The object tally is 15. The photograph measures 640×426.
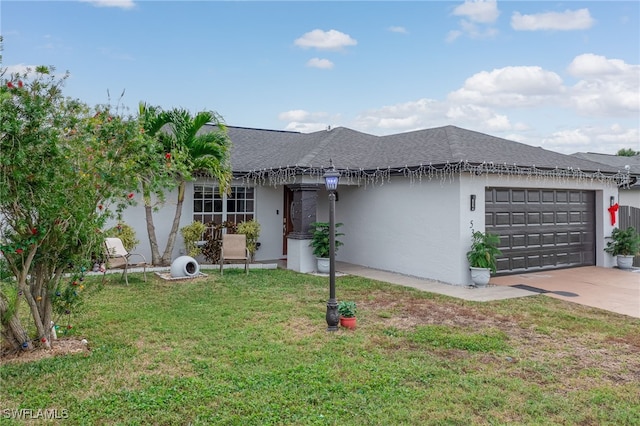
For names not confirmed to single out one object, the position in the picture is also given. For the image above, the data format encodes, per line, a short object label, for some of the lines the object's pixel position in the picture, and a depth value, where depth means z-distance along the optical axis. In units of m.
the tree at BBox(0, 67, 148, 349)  4.19
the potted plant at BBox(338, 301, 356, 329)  6.06
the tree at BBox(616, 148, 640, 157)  46.25
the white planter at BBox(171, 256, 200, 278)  9.73
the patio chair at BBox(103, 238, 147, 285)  9.19
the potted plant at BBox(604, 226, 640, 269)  11.45
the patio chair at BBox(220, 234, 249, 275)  10.58
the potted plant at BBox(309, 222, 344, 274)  10.68
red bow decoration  11.94
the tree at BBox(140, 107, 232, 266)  10.41
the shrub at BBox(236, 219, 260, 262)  11.99
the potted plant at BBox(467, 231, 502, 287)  8.88
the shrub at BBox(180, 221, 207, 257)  11.49
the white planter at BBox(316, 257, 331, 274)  10.73
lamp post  5.89
